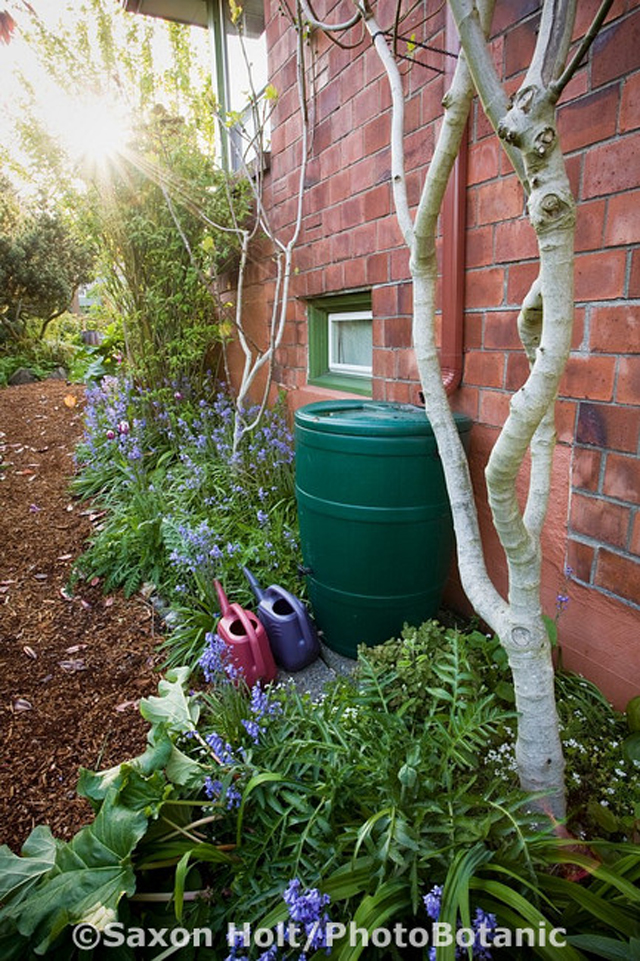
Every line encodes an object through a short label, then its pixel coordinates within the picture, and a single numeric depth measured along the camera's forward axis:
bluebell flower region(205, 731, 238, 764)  1.30
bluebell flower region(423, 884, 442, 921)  0.89
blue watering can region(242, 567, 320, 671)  1.92
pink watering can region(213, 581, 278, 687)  1.78
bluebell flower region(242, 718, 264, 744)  1.36
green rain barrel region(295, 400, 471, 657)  1.73
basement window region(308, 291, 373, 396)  2.82
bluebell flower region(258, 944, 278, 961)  0.94
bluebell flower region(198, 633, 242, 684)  1.62
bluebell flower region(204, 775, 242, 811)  1.22
